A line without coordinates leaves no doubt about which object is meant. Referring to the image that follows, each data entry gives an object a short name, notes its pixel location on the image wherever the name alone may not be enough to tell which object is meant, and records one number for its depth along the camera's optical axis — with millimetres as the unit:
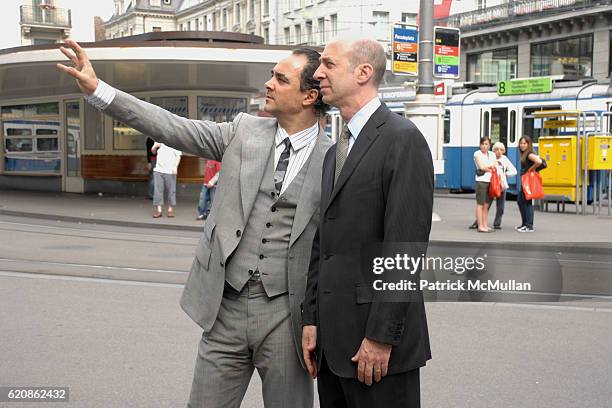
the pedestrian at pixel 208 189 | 15953
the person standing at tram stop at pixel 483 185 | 14680
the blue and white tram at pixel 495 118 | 22234
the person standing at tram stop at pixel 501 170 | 15125
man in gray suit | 3096
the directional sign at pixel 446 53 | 15367
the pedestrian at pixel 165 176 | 16562
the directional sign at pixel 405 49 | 15484
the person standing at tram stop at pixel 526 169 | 14711
